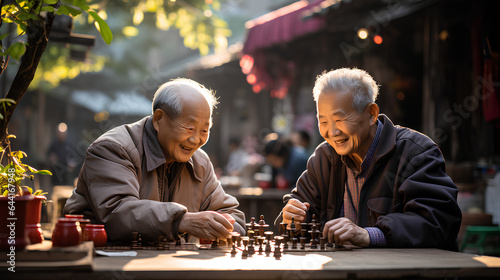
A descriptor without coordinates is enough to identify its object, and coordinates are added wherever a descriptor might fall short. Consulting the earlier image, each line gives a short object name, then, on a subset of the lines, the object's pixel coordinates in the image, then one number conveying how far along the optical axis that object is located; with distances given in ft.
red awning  26.84
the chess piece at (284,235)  9.55
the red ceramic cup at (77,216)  7.97
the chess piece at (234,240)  8.39
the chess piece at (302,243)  9.23
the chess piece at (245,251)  8.07
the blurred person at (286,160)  27.26
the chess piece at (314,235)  9.39
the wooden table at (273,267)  6.55
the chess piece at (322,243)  9.23
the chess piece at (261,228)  10.04
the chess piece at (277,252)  8.05
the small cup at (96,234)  8.63
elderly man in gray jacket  9.52
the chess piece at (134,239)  9.09
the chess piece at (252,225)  10.44
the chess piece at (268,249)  8.46
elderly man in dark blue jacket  9.84
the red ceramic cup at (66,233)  7.16
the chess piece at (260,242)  8.52
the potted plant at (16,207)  7.13
